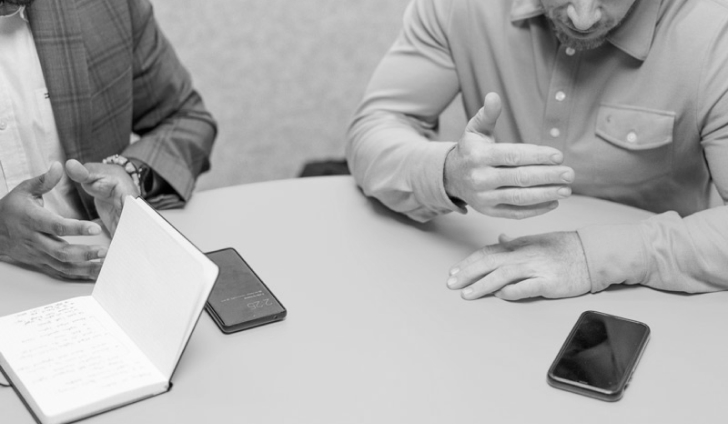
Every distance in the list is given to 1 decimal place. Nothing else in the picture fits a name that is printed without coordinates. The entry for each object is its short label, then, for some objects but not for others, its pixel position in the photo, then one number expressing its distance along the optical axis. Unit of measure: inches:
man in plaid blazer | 44.2
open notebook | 34.4
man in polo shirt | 43.5
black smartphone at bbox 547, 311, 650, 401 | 36.0
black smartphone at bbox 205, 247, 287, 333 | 40.3
